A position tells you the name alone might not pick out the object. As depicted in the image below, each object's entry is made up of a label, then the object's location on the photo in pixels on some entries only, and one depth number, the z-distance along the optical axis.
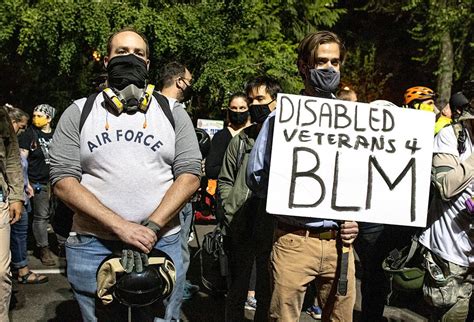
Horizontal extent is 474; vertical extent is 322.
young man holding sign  2.87
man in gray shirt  2.61
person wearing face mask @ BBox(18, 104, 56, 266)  6.75
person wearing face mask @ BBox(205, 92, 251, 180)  5.27
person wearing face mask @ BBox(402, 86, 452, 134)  4.93
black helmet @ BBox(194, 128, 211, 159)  5.08
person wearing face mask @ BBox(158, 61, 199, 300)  4.58
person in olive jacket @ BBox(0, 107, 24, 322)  3.51
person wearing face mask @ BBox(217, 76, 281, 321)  3.78
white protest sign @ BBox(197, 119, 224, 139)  9.55
